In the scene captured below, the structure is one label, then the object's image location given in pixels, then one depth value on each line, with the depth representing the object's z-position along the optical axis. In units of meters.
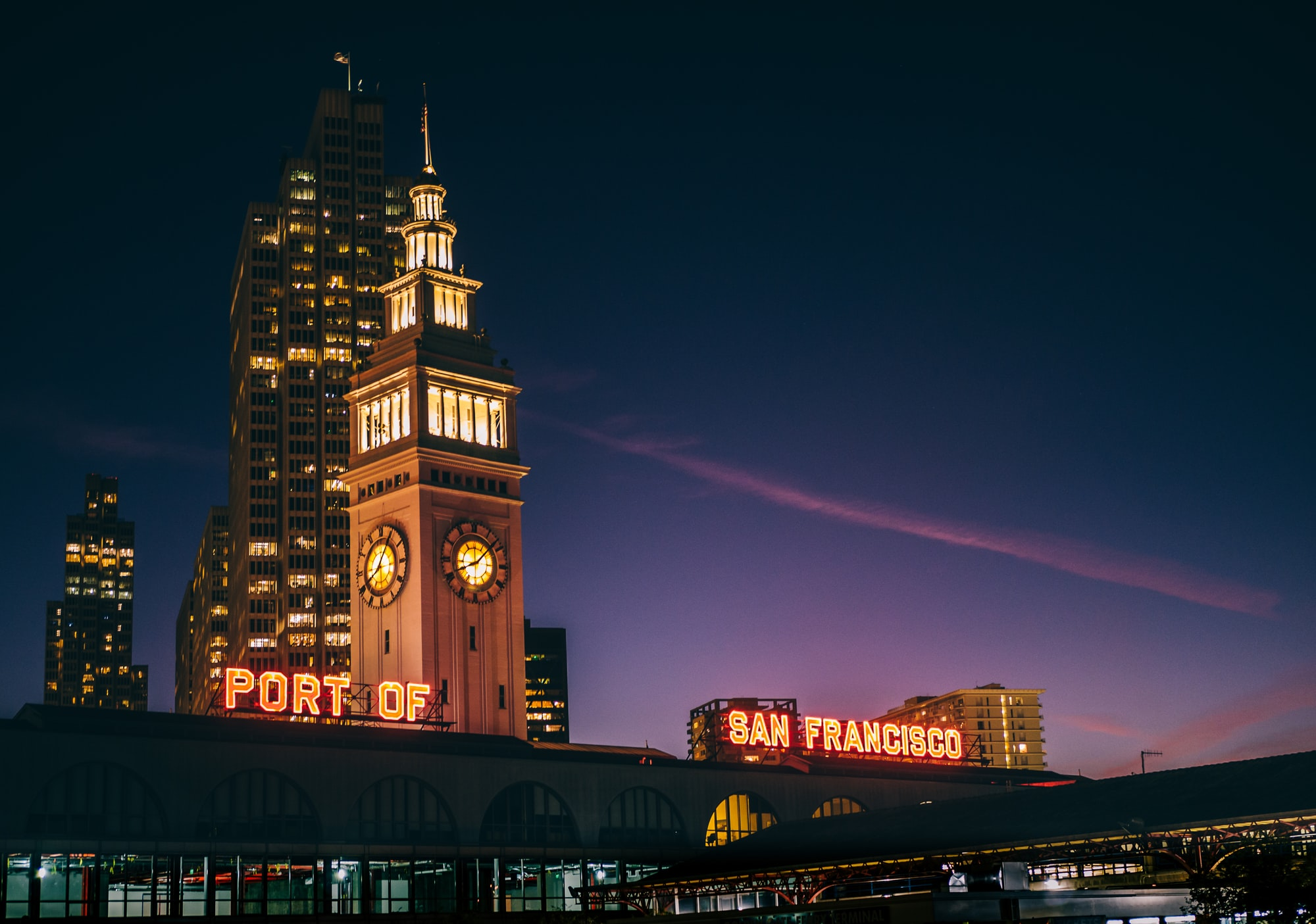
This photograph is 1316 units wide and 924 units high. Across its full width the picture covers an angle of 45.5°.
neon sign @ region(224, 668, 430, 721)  113.19
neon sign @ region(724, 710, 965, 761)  139.00
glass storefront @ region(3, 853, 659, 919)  85.50
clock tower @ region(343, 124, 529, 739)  134.12
